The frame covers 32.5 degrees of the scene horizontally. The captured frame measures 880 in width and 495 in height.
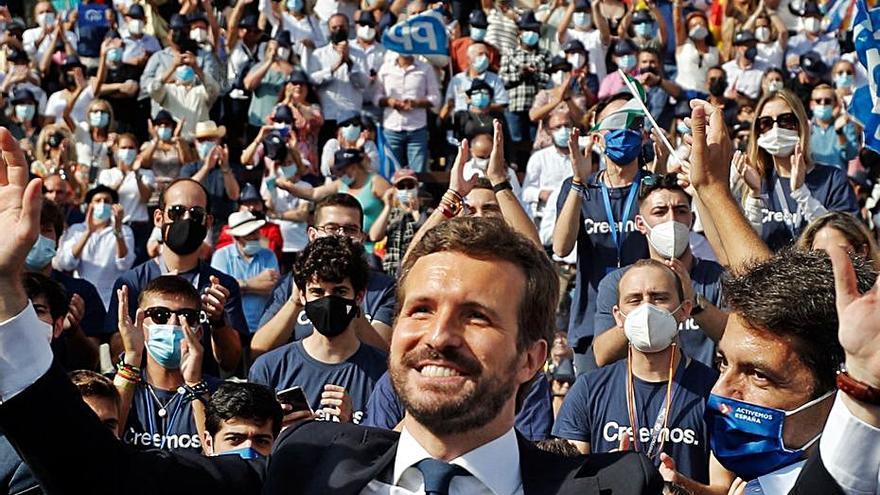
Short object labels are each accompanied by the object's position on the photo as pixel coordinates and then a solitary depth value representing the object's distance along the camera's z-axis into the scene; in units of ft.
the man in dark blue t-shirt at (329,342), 23.08
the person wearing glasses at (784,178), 27.86
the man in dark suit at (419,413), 9.86
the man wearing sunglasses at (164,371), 22.17
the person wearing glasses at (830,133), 44.62
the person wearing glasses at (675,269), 24.02
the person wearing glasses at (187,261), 26.37
